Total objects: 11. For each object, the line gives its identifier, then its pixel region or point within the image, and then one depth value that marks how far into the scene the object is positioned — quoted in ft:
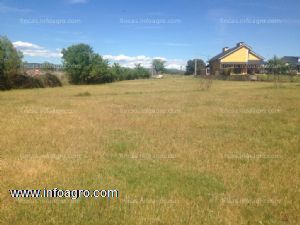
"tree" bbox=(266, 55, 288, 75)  192.04
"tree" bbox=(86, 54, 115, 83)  167.38
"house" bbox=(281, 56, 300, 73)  237.88
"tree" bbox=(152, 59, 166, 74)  454.56
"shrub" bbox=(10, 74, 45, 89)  109.47
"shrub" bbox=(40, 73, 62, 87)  125.22
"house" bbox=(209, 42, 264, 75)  207.31
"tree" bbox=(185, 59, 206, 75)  311.15
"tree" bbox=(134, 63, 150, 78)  297.41
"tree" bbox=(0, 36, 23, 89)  104.06
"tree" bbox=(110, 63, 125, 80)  205.96
